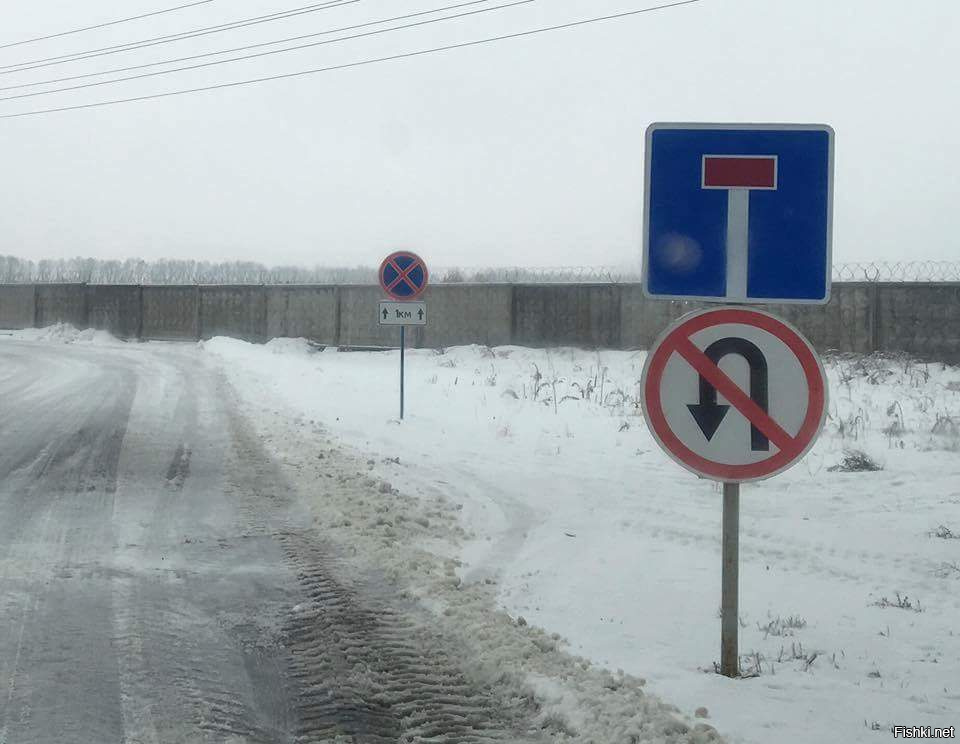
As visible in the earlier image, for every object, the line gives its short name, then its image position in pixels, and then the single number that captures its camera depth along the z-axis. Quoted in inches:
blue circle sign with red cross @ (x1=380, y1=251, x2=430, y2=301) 520.7
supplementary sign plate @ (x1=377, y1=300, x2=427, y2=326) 522.6
